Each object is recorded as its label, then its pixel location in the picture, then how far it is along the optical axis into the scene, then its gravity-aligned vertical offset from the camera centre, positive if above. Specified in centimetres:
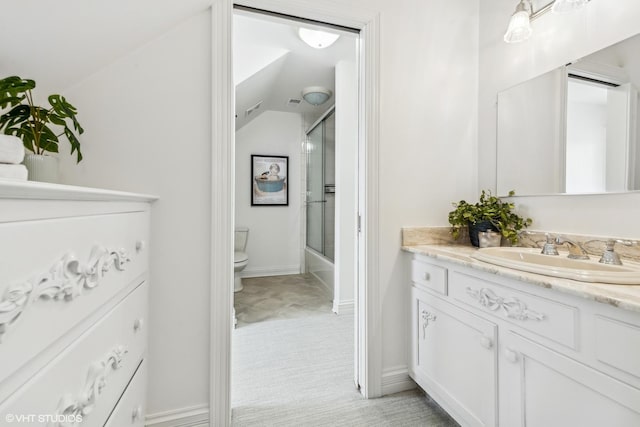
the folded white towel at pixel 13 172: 62 +9
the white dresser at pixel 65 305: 45 -20
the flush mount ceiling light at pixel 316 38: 226 +142
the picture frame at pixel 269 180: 425 +48
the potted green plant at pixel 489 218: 156 -3
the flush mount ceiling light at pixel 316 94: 336 +143
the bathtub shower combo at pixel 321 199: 342 +17
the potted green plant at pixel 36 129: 88 +27
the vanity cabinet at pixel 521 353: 74 -48
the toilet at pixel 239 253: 316 -52
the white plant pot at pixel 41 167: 88 +14
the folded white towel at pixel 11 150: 62 +14
